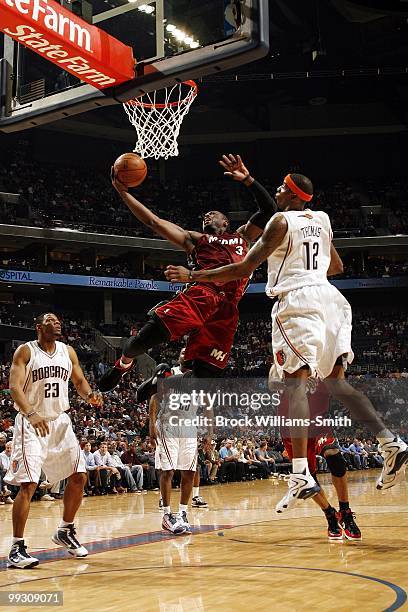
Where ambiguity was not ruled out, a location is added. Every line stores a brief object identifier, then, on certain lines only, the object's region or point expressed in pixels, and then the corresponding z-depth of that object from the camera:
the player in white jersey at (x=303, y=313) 4.57
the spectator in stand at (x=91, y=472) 14.16
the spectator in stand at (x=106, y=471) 14.50
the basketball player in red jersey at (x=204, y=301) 5.83
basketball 5.77
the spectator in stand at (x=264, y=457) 18.41
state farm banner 5.68
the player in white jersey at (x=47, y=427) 5.78
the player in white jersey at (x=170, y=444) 7.44
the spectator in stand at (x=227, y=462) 17.12
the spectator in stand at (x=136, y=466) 15.30
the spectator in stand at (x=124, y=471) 15.02
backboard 5.69
